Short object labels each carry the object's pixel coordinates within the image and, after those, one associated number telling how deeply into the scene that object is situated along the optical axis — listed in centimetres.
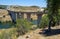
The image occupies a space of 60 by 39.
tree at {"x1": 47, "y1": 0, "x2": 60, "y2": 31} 1088
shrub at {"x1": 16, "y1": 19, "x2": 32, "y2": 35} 1269
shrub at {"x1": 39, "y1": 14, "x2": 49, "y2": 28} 1495
